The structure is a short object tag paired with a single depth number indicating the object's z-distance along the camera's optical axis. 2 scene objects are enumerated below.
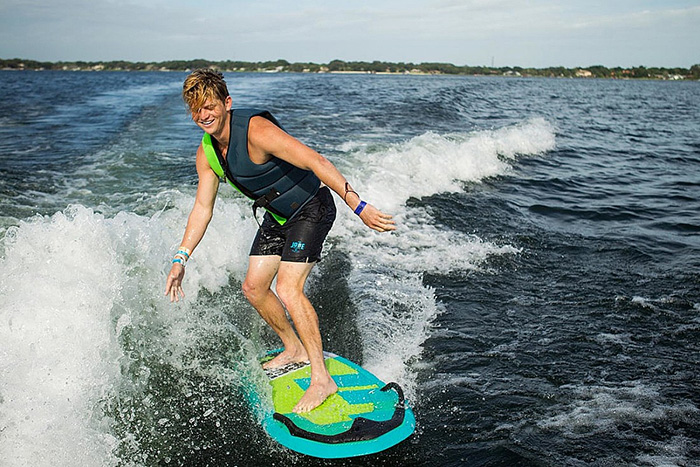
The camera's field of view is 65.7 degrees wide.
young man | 3.58
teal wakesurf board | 3.57
